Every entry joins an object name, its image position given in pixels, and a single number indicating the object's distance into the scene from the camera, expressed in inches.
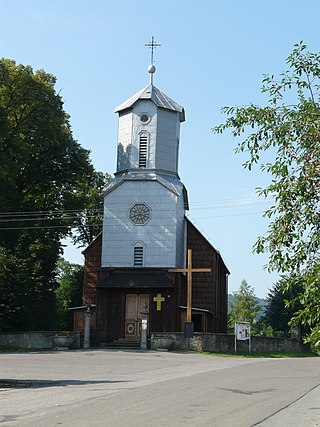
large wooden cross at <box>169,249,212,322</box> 1347.2
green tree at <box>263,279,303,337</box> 2206.0
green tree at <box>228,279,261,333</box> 3523.6
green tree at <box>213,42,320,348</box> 281.3
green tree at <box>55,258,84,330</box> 2107.5
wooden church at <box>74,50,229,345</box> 1459.2
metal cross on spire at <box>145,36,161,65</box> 1733.5
